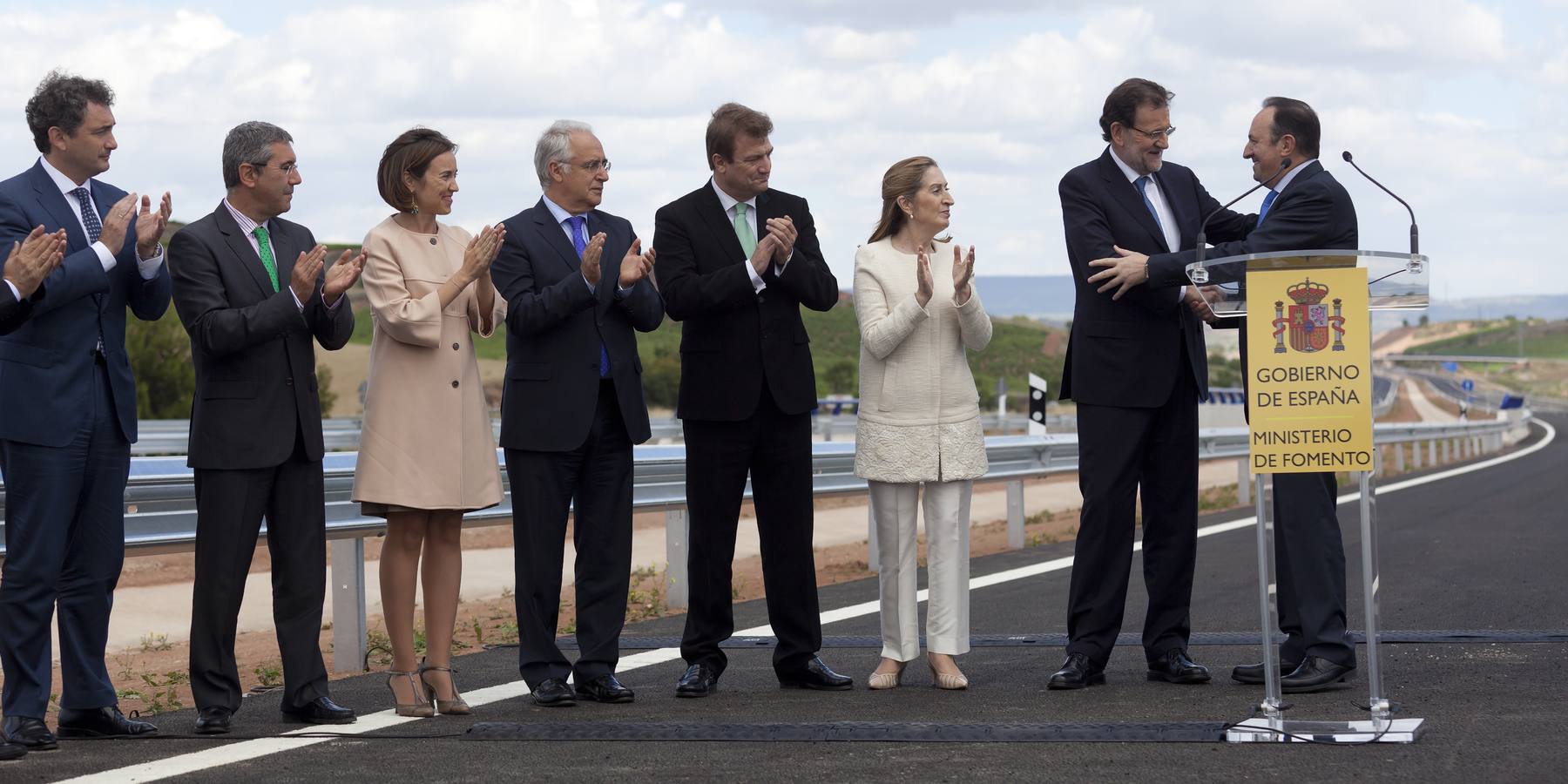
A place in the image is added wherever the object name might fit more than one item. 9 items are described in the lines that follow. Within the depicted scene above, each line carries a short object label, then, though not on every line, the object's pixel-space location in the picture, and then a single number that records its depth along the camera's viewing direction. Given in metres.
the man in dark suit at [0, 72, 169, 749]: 12.00
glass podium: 11.02
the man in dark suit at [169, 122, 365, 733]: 12.48
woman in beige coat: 13.10
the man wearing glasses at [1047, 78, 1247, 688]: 13.97
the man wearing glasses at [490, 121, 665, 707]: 13.62
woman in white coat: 14.09
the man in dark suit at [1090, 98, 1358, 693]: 13.16
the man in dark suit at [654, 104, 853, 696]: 14.00
